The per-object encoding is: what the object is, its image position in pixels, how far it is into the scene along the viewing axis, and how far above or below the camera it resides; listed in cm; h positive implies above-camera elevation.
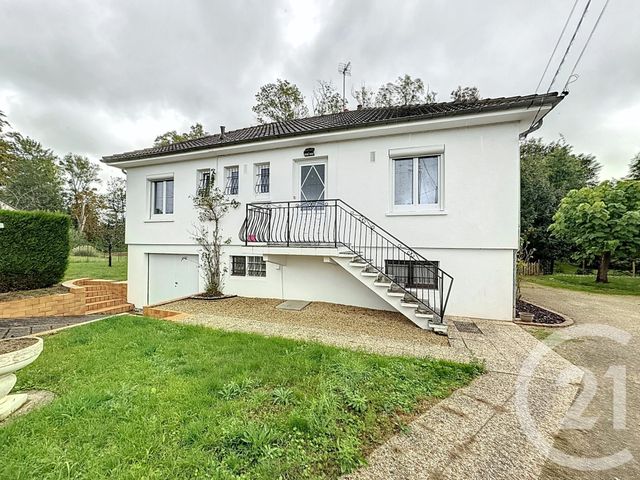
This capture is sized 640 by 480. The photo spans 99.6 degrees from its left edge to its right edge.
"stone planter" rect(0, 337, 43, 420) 254 -121
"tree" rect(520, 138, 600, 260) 1786 +363
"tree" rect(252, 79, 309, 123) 1848 +970
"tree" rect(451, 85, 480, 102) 1739 +977
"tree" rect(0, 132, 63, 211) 3148 +758
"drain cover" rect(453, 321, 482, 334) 585 -188
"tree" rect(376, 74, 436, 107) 1709 +956
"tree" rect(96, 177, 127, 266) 2219 +265
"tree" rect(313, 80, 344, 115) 1725 +928
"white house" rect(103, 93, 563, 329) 668 +97
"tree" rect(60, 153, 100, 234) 3500 +741
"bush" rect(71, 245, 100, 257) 2127 -93
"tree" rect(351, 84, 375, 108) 1706 +929
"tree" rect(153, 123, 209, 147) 2470 +979
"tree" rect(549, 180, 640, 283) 1185 +114
